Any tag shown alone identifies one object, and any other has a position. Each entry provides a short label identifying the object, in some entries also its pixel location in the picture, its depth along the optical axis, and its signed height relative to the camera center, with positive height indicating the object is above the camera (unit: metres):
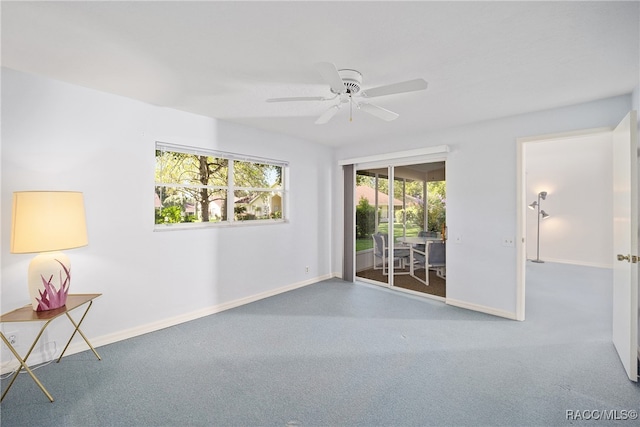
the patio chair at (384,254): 4.84 -0.73
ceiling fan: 1.94 +0.92
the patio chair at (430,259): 4.46 -0.79
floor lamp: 6.79 +0.04
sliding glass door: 4.41 -0.24
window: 3.40 +0.32
